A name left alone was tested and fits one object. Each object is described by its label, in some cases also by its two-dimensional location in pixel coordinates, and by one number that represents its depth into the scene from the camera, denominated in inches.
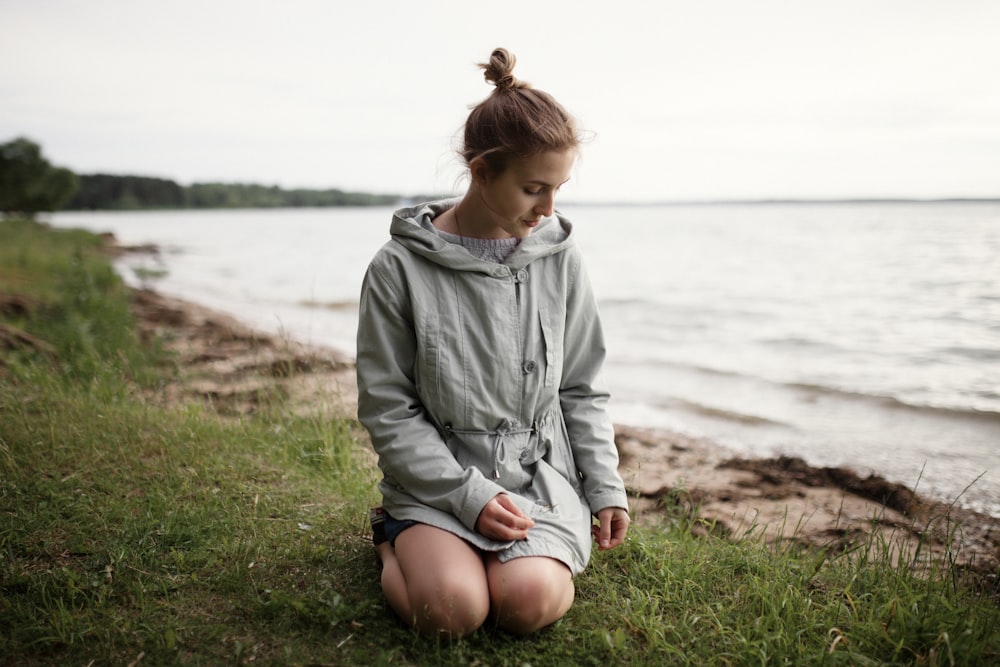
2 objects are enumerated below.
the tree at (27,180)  1460.4
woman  85.0
